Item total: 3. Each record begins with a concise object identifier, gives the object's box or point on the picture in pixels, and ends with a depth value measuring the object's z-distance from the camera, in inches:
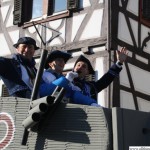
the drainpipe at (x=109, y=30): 340.4
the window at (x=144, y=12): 383.2
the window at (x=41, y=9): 379.9
